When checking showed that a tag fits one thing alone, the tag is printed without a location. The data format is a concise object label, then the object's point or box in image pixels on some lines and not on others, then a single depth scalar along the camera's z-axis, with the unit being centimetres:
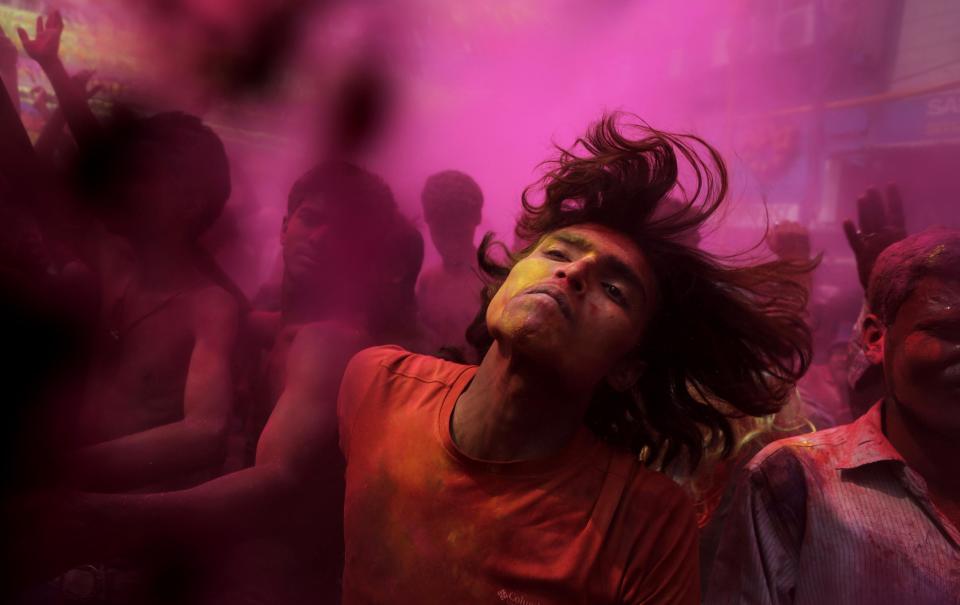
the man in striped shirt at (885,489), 146
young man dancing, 127
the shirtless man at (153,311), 154
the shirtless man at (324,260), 186
